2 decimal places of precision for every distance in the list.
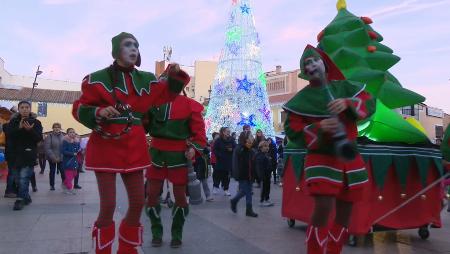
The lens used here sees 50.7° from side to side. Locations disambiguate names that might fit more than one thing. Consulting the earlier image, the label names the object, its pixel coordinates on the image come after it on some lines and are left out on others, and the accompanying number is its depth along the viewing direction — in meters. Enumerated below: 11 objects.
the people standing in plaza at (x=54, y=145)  11.51
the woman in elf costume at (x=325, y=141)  3.41
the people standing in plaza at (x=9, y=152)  8.24
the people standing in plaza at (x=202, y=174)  10.28
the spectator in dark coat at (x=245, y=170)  8.09
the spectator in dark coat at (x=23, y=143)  8.03
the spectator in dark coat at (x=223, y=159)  11.85
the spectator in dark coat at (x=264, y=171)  9.13
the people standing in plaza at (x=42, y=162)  17.94
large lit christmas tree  23.17
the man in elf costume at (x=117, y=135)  3.59
